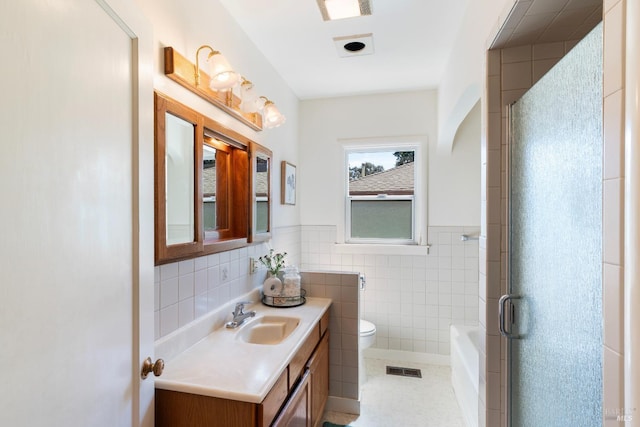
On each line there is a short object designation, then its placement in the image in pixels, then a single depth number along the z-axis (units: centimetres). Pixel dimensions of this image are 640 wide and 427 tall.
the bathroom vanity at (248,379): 110
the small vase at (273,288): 210
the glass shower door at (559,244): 81
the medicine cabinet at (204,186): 125
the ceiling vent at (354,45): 209
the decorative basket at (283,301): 205
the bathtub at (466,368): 196
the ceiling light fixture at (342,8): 167
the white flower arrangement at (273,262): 223
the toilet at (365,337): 250
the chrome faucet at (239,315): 170
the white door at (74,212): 57
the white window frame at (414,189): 298
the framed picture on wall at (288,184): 270
